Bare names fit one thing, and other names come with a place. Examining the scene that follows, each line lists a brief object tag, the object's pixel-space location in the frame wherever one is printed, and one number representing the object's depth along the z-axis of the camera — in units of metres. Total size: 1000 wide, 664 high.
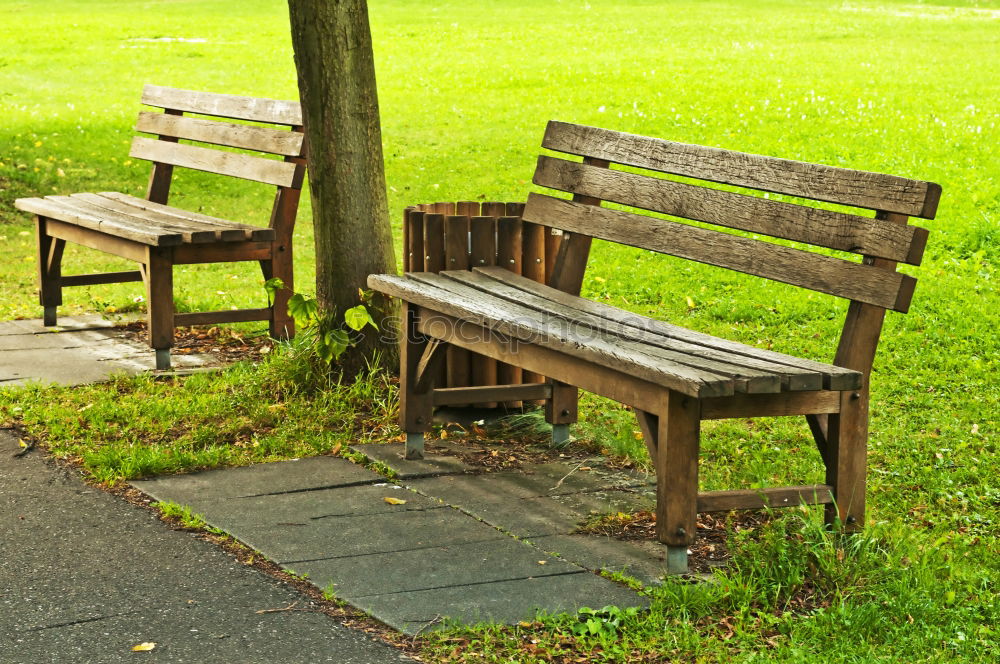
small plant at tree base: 11.09
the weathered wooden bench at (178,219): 12.63
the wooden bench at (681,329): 7.61
